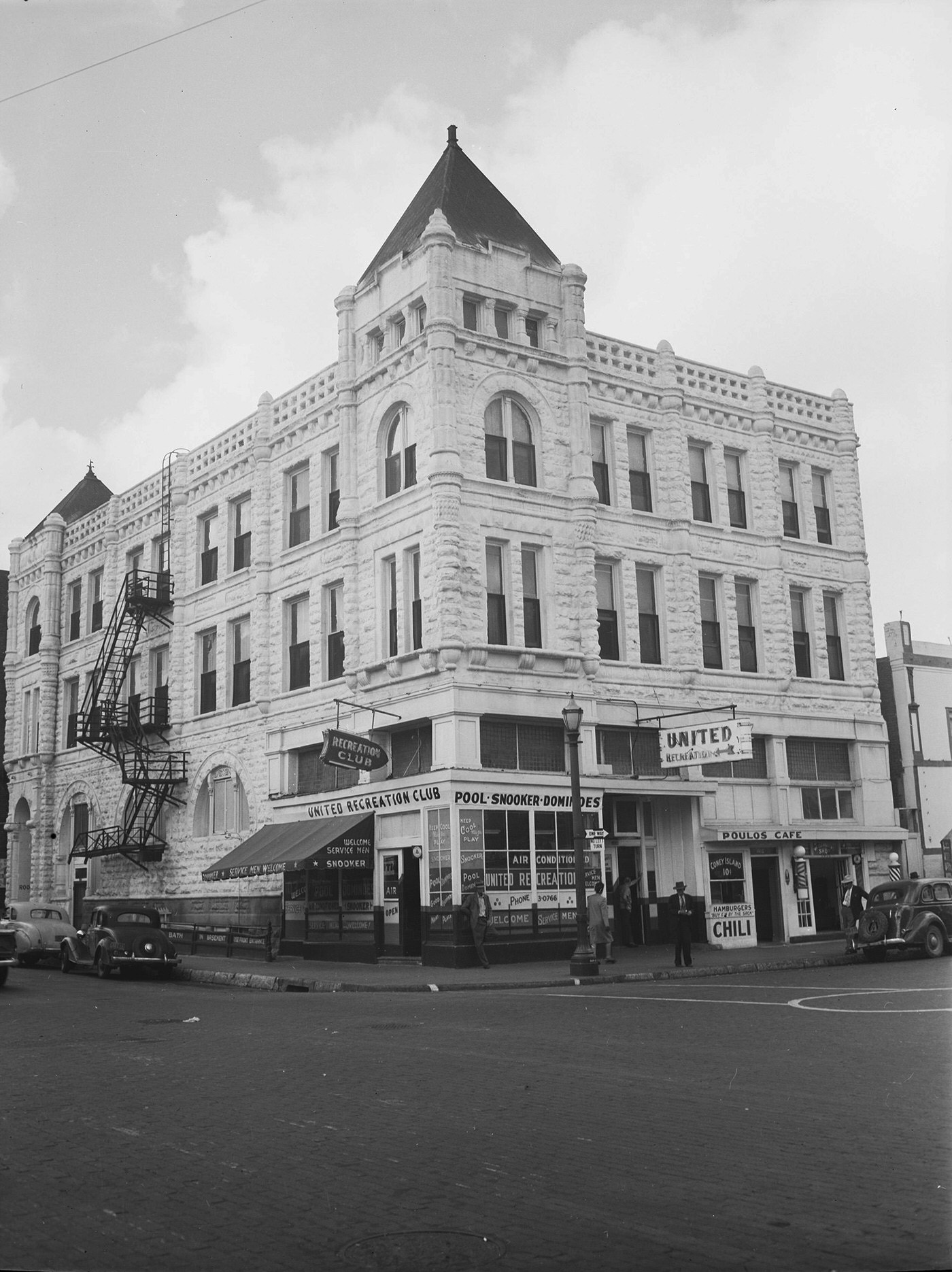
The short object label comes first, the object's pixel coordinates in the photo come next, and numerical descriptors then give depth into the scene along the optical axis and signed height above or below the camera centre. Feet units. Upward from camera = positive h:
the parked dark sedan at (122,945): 83.71 -2.29
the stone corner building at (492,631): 91.71 +21.24
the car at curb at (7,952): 72.28 -2.08
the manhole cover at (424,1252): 18.74 -5.22
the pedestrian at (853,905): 90.63 -1.37
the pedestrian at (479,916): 83.10 -1.18
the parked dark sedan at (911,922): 82.12 -2.44
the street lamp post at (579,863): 75.66 +1.90
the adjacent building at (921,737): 130.82 +15.02
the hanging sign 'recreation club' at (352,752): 87.35 +10.28
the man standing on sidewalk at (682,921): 80.02 -1.86
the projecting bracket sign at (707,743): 89.61 +10.34
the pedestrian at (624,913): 97.35 -1.48
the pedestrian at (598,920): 82.64 -1.69
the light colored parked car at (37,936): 95.04 -1.69
